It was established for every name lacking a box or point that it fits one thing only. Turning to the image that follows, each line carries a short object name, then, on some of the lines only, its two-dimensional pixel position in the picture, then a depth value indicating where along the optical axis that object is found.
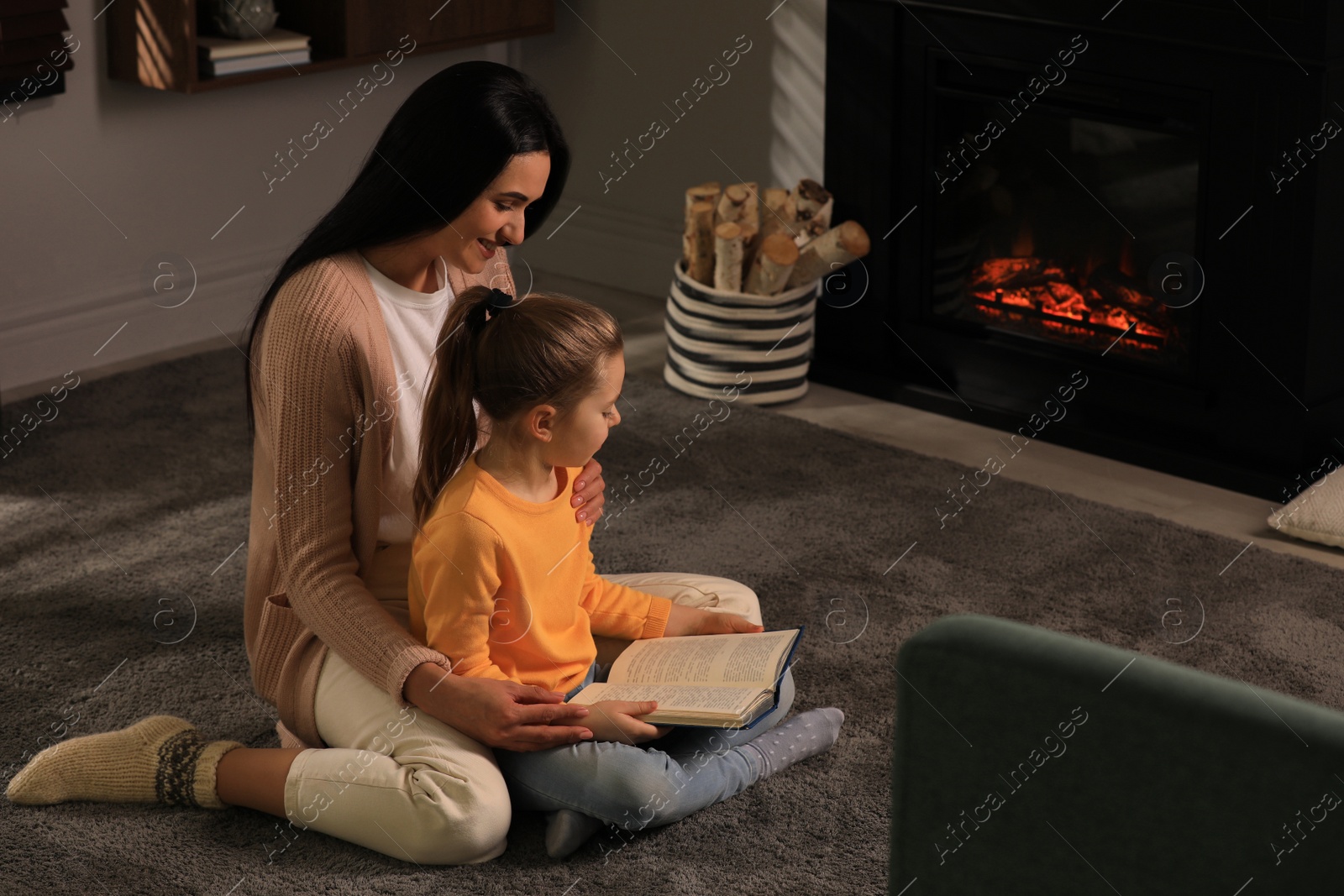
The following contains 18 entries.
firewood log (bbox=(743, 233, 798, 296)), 6.14
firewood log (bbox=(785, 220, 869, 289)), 6.16
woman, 3.15
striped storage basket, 6.23
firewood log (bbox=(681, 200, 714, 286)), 6.32
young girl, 3.12
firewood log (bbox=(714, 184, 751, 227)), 6.31
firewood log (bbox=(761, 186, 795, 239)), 6.36
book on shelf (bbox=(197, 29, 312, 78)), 6.37
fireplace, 5.23
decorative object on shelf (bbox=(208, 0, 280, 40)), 6.46
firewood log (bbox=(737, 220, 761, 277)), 6.24
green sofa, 1.76
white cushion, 4.94
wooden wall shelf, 6.28
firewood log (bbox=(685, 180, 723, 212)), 6.40
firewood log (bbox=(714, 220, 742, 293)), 6.14
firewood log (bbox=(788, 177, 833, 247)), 6.35
